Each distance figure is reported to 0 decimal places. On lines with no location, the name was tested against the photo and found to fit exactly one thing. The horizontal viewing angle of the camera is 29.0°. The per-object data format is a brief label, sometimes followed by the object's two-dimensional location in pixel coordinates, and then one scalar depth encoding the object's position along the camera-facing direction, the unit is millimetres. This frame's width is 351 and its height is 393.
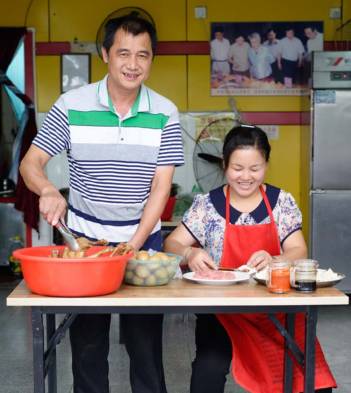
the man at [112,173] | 2473
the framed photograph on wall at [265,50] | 6289
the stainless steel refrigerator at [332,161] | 5598
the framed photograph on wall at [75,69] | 6379
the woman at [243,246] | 2410
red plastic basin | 1992
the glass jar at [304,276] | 2168
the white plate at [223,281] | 2270
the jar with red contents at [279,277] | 2137
